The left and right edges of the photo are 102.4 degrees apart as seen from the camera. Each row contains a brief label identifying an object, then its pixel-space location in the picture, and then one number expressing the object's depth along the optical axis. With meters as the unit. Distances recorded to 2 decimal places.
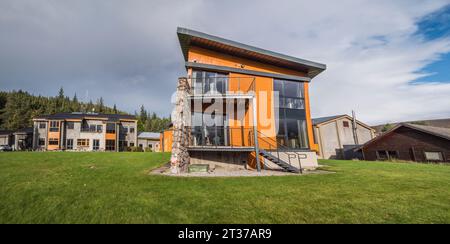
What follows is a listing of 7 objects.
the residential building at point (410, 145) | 19.52
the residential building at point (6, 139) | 42.97
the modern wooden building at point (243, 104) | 12.05
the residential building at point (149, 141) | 45.44
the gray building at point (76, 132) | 33.97
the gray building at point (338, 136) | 29.03
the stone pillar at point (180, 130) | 9.59
